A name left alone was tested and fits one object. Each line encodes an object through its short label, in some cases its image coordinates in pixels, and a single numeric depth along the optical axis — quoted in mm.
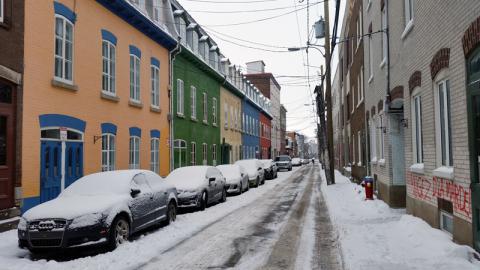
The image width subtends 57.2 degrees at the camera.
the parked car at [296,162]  68312
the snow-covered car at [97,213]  7754
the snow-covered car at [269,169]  32106
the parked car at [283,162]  49250
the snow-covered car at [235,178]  19938
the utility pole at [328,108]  25594
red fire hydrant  15523
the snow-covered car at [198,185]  14039
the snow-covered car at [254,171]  24625
